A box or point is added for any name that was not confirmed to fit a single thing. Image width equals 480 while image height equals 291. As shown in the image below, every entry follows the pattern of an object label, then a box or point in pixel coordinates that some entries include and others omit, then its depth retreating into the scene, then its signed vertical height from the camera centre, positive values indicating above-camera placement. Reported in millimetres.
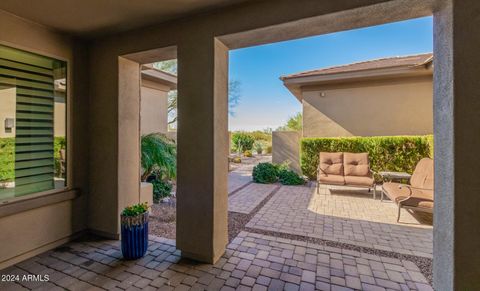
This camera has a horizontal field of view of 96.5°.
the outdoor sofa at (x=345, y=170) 6004 -751
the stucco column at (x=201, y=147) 2676 -28
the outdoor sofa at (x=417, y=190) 3973 -933
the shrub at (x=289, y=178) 7659 -1187
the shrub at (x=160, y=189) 5496 -1173
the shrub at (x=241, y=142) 16594 +237
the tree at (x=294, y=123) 17819 +1941
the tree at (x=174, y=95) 12070 +3448
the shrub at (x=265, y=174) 8000 -1080
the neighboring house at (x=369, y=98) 7699 +1865
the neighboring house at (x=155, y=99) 7352 +1694
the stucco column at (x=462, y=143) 1778 +26
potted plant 2785 -1173
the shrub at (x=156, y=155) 4930 -248
